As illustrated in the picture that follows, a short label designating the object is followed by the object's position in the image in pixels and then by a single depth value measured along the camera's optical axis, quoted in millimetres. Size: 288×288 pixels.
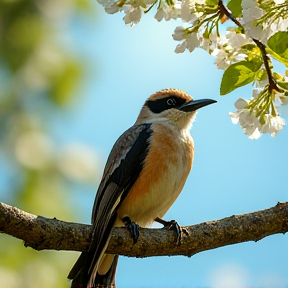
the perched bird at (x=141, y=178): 8945
